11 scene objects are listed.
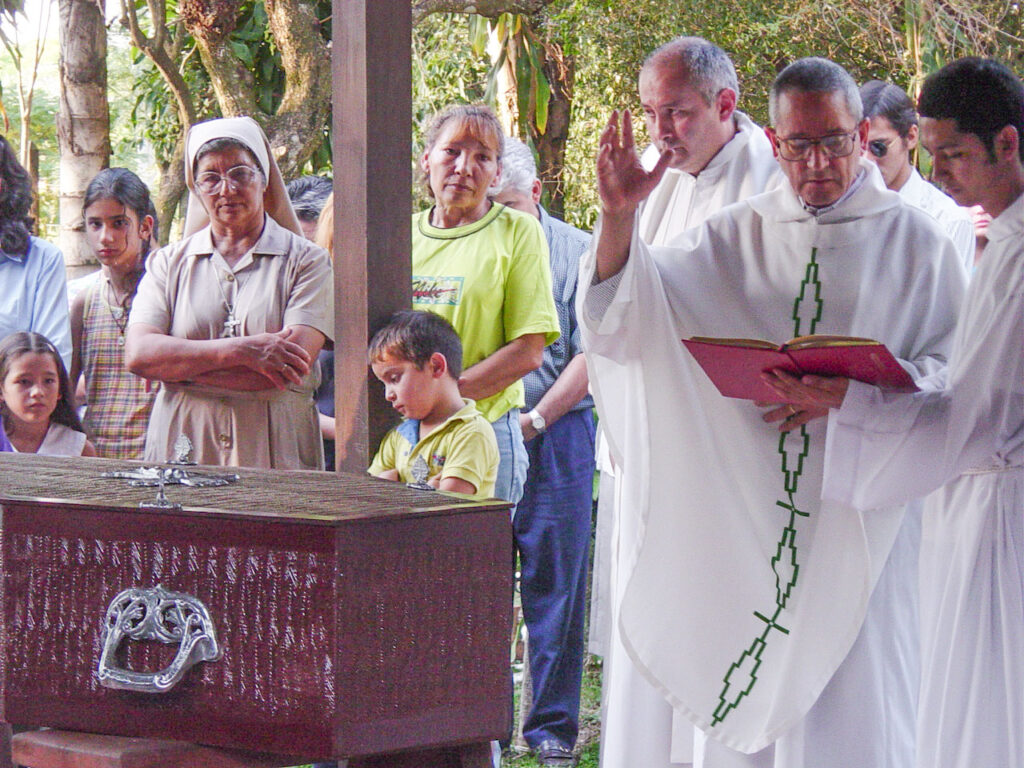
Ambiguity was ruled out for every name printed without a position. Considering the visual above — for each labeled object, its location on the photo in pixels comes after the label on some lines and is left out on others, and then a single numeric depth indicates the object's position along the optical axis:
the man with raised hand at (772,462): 6.02
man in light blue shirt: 8.52
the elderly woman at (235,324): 6.61
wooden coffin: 4.06
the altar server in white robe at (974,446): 5.38
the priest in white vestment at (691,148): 6.98
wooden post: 6.27
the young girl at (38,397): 7.55
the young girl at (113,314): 7.88
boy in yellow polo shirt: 6.32
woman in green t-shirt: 7.59
